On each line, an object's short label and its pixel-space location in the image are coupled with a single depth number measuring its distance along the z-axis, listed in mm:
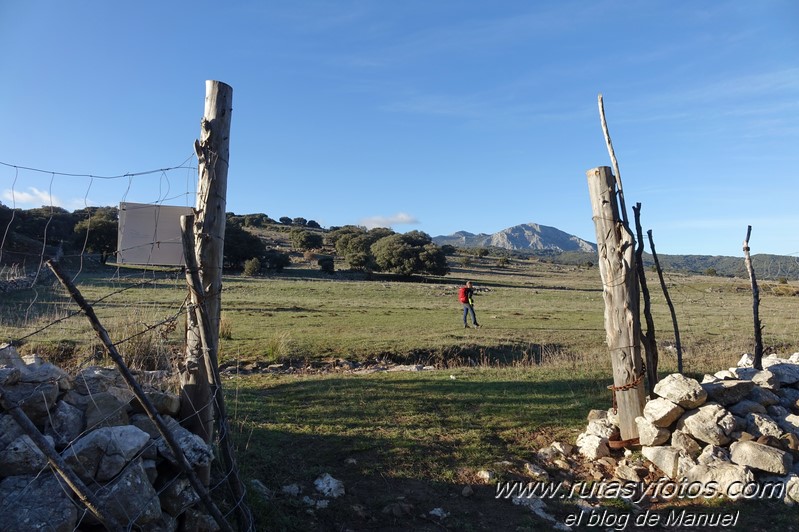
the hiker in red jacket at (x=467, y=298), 19666
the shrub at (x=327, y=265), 49538
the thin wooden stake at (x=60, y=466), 3404
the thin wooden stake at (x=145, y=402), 3496
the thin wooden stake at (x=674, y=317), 9188
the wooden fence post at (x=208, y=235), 4805
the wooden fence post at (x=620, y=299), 6981
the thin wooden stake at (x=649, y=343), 7349
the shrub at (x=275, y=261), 47344
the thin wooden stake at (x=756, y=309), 9502
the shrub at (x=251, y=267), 43128
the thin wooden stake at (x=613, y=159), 7273
